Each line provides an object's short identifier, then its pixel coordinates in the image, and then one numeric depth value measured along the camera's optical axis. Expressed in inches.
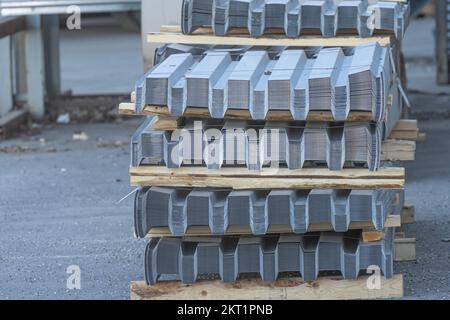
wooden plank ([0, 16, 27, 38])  860.2
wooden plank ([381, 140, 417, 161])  501.0
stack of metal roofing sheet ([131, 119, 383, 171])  429.7
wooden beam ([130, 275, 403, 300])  446.0
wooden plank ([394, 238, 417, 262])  511.2
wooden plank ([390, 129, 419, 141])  556.7
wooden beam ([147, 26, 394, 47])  500.7
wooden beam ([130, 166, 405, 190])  427.8
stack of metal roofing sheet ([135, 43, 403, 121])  420.5
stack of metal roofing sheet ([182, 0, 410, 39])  504.4
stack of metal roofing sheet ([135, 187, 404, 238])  426.0
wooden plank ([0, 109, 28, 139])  890.7
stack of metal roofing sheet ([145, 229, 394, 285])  440.8
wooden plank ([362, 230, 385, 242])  439.8
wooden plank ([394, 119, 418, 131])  556.1
